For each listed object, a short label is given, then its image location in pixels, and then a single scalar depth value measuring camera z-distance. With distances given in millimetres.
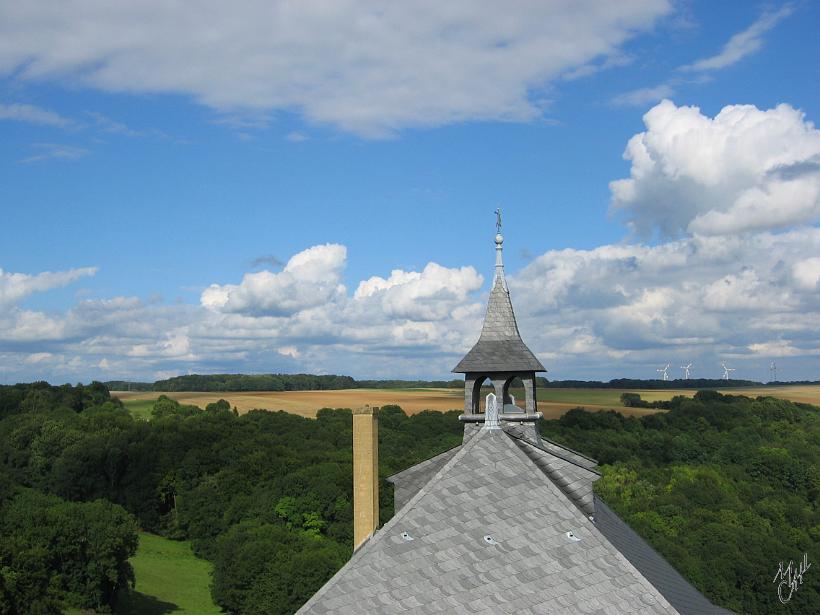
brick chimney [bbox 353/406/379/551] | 31344
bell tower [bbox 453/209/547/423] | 35000
